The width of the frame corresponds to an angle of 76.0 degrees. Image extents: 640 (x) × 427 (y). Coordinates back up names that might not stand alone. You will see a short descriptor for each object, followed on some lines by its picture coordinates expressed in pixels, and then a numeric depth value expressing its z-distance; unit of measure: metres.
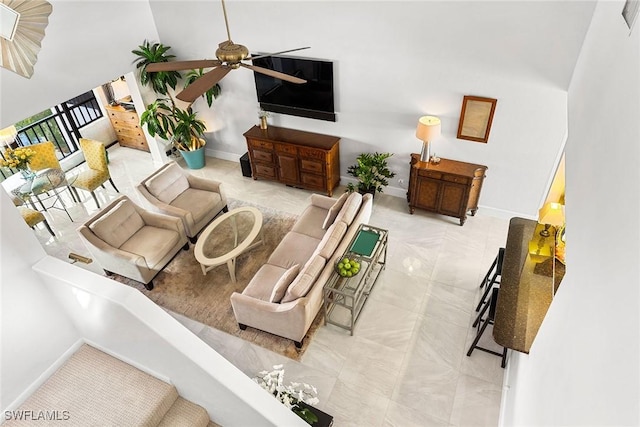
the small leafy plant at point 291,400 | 3.19
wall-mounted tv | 5.76
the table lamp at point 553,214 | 3.34
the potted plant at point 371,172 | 5.96
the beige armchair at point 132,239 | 4.90
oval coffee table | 5.00
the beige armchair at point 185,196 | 5.61
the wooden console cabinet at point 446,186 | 5.49
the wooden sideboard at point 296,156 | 6.20
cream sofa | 4.10
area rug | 4.54
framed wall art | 5.09
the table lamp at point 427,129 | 5.22
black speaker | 6.98
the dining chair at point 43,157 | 6.36
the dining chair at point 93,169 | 6.33
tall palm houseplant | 6.45
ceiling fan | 2.74
